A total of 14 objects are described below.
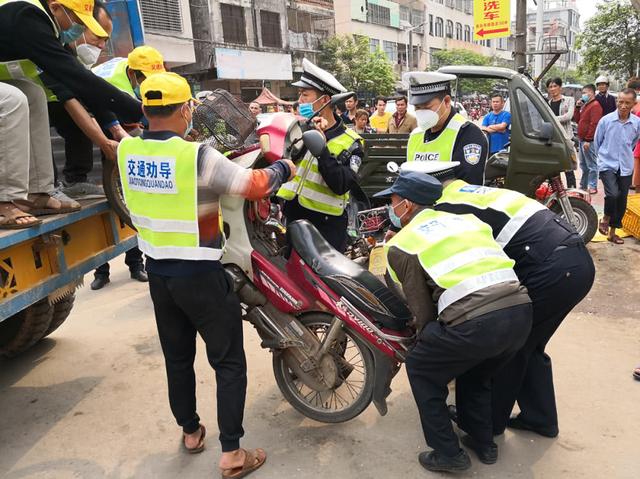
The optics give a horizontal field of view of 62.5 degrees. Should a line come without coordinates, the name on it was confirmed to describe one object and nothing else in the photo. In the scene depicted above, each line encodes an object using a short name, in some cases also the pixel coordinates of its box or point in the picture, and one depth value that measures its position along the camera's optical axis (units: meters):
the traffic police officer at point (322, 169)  3.26
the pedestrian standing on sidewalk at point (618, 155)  5.86
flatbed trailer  2.47
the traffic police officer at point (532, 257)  2.45
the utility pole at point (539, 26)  14.91
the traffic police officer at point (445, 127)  3.25
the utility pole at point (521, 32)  9.48
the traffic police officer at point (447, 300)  2.20
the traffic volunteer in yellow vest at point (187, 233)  2.18
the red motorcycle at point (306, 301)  2.53
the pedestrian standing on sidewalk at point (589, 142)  7.98
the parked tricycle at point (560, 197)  5.46
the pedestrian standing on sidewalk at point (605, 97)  8.04
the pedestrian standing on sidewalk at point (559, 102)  7.79
